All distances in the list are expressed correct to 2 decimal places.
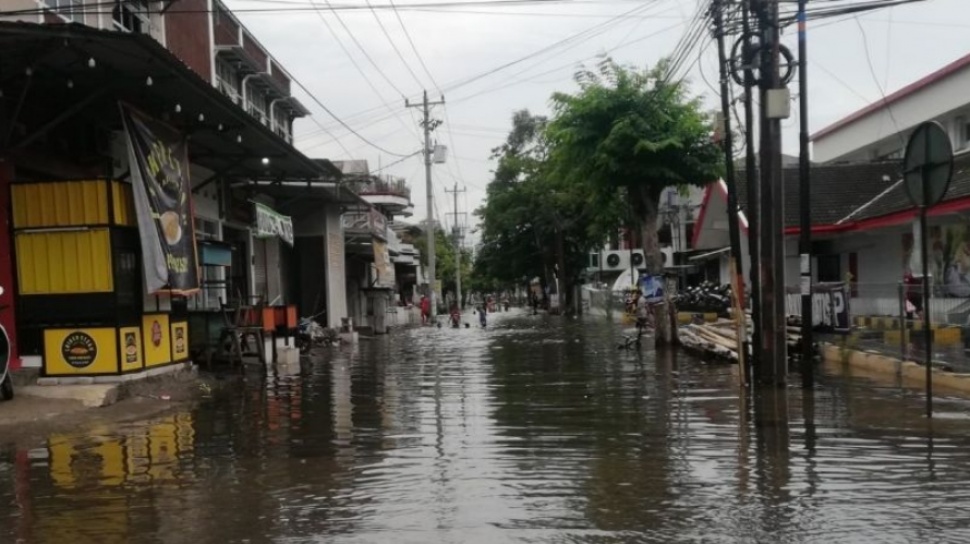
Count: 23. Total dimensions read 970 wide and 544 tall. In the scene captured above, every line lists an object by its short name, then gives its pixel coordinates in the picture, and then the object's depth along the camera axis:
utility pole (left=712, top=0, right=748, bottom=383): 13.90
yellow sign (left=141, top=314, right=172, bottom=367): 12.49
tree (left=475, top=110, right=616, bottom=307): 54.44
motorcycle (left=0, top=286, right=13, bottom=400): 10.12
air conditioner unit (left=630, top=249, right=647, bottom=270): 34.59
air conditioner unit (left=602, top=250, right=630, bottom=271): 48.16
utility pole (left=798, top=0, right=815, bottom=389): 12.32
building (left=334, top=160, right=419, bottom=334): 32.50
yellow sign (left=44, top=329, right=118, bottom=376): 11.64
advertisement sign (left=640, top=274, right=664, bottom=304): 20.05
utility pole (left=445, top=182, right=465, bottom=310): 83.26
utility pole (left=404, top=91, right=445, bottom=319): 45.34
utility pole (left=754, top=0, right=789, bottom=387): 11.90
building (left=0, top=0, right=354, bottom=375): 10.86
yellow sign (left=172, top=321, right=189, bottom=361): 13.59
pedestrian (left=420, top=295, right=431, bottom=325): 49.85
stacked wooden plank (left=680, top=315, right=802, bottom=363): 16.61
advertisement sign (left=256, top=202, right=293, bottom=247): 19.33
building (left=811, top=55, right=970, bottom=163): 23.72
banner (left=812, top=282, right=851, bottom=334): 16.09
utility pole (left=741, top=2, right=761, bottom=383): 12.62
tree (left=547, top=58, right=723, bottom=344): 18.86
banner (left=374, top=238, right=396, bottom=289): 33.41
